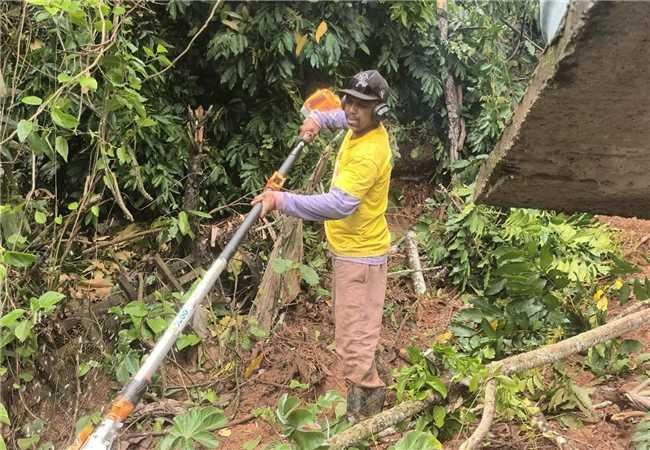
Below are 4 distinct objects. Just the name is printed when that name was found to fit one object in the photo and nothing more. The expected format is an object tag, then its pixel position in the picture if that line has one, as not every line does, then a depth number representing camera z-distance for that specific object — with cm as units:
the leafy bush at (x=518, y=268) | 313
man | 272
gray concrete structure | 90
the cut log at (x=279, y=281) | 385
